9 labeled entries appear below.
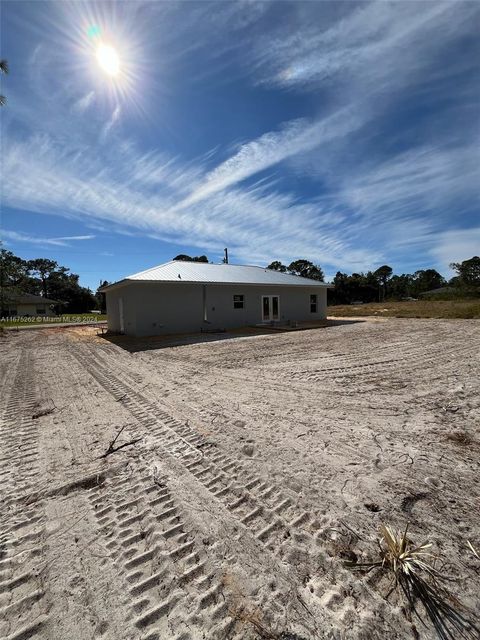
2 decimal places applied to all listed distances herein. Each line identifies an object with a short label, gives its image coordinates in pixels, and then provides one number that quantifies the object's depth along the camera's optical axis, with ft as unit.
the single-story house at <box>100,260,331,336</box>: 47.06
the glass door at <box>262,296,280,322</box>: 61.30
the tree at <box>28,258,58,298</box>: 208.13
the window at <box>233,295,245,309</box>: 56.90
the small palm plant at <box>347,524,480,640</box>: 4.91
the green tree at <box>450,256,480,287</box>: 138.72
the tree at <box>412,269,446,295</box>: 252.21
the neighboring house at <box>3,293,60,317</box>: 147.64
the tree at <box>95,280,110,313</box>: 224.74
